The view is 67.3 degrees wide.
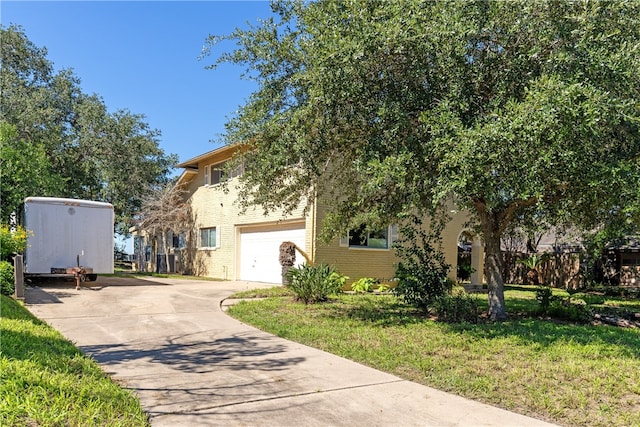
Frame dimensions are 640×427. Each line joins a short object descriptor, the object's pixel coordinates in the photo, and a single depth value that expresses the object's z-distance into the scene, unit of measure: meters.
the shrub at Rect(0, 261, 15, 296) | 11.52
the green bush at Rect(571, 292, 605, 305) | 14.84
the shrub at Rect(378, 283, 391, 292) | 16.33
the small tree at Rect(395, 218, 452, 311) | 10.37
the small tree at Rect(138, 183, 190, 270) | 24.02
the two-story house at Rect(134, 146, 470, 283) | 16.69
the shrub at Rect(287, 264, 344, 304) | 11.95
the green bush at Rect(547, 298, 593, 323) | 10.12
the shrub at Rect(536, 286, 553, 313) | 10.72
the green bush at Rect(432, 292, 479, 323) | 9.49
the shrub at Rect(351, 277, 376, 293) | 15.97
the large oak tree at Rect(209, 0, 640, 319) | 6.35
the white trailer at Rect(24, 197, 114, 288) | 14.18
